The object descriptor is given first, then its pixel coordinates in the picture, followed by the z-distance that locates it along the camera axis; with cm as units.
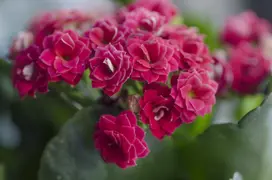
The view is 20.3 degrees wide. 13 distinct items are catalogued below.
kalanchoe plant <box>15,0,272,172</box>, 22
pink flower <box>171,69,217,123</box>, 22
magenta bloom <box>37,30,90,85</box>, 22
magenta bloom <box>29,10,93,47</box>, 25
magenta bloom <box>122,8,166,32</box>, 23
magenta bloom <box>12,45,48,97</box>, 23
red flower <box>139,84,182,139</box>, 22
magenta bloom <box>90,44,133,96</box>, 21
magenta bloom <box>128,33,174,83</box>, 22
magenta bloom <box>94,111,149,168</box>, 22
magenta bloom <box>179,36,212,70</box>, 22
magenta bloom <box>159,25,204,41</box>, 23
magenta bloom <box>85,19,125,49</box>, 23
